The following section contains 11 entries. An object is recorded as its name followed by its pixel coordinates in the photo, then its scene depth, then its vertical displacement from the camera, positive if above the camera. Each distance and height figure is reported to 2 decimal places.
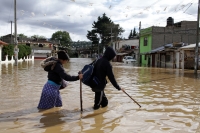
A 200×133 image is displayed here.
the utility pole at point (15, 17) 28.77 +4.89
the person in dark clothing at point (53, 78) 5.59 -0.39
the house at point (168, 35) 40.81 +4.07
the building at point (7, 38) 68.38 +5.94
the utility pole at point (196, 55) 19.11 +0.38
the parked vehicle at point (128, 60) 45.68 +0.02
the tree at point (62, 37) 108.43 +9.97
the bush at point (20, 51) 36.75 +1.57
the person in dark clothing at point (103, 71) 5.85 -0.25
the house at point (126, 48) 56.59 +3.03
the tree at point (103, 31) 72.94 +8.66
